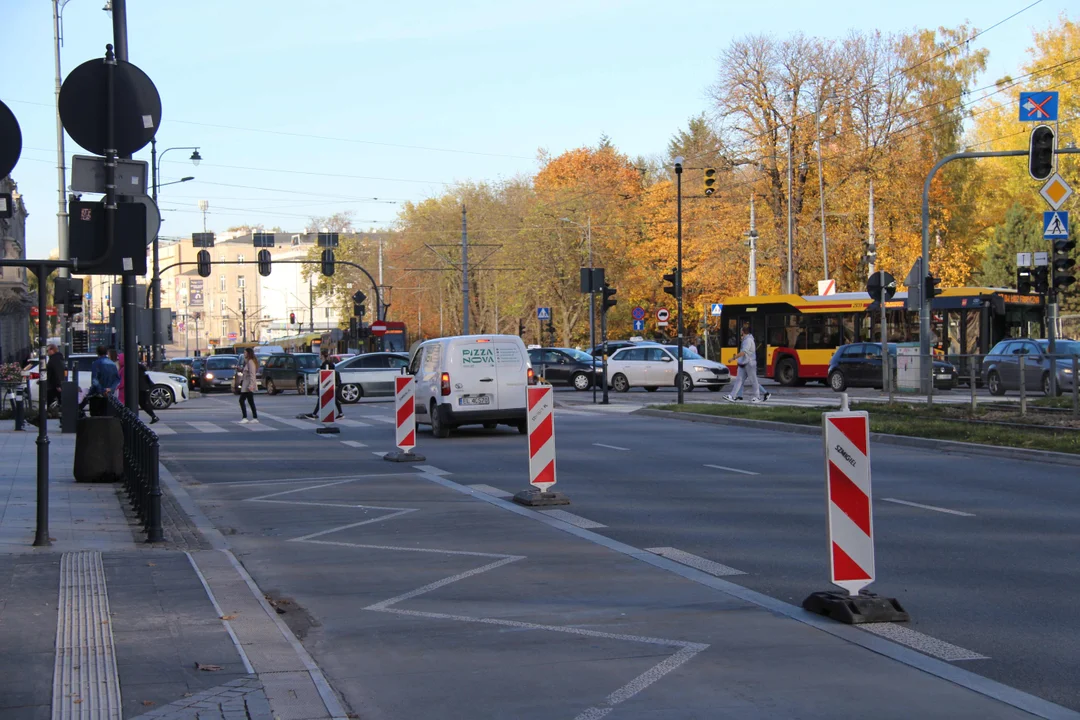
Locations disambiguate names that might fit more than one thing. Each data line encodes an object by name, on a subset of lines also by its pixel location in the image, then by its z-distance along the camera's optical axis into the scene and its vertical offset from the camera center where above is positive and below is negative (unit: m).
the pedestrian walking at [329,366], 25.92 -0.56
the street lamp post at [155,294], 38.13 +2.29
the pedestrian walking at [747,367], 31.17 -0.62
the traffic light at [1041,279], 29.80 +1.47
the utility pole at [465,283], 58.36 +3.13
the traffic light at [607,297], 32.31 +1.28
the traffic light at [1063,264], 27.67 +1.71
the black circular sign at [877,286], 31.73 +1.44
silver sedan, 38.41 -0.82
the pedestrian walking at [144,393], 27.84 -0.96
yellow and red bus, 41.00 +0.60
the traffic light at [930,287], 32.16 +1.42
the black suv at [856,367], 37.88 -0.80
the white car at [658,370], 39.47 -0.85
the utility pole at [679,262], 30.28 +2.04
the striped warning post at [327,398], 23.97 -0.98
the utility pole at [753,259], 52.22 +3.64
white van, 21.44 -0.60
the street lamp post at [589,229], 65.27 +6.29
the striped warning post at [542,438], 12.38 -0.94
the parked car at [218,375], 50.50 -1.04
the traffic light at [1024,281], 32.12 +1.54
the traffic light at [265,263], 51.33 +3.61
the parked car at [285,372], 47.62 -0.91
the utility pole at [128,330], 13.55 +0.22
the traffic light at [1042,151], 24.92 +3.83
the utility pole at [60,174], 27.19 +4.15
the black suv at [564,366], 43.91 -0.75
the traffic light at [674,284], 30.52 +1.50
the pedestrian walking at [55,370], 26.75 -0.39
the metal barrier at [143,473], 9.90 -1.10
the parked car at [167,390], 36.44 -1.18
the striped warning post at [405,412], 17.63 -0.94
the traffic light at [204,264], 49.41 +3.49
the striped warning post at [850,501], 7.04 -0.92
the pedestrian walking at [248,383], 28.36 -0.78
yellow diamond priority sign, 26.86 +3.24
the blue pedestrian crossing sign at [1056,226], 26.77 +2.48
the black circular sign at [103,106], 9.94 +2.01
